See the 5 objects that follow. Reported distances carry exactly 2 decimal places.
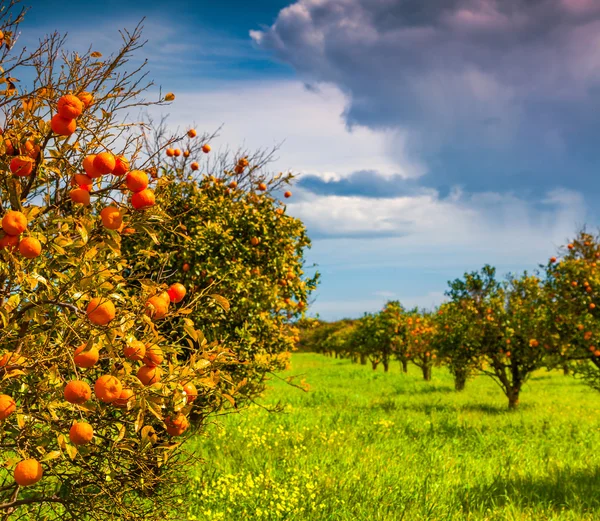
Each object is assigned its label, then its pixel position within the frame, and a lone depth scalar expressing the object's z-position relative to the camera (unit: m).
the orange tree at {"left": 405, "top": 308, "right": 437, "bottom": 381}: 26.17
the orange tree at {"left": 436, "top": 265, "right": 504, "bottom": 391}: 15.95
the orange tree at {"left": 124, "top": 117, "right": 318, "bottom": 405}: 6.66
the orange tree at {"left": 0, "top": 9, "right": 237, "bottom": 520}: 2.58
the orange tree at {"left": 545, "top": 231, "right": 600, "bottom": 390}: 10.21
